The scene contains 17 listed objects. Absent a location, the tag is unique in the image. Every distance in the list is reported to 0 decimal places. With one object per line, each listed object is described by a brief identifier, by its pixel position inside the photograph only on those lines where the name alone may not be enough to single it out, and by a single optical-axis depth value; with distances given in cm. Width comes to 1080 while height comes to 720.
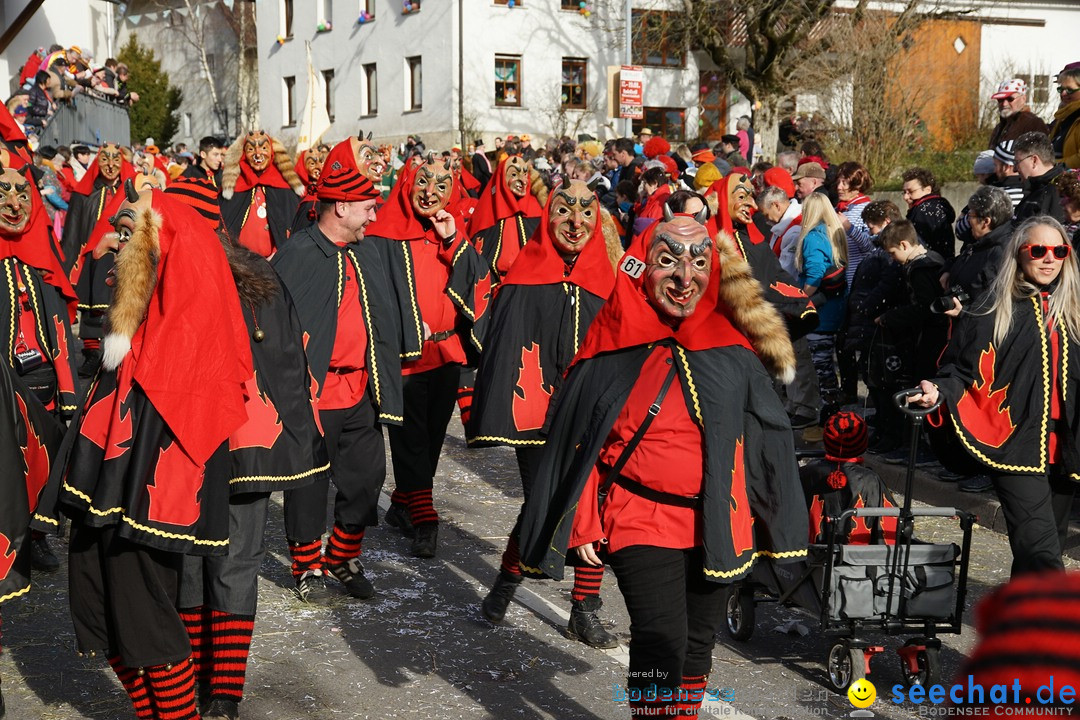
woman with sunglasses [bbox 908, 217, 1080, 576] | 546
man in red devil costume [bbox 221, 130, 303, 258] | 1108
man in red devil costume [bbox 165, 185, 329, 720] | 484
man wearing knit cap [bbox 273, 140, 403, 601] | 648
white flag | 1370
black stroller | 536
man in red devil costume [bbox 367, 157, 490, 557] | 772
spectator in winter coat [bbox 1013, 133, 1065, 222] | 835
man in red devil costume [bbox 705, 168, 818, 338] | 833
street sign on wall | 2075
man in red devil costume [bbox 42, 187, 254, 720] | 425
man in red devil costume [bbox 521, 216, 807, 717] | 418
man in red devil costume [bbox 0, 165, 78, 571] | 702
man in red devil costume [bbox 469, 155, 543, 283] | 961
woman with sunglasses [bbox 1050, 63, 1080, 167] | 991
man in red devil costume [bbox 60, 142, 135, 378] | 1241
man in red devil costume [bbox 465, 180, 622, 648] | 634
